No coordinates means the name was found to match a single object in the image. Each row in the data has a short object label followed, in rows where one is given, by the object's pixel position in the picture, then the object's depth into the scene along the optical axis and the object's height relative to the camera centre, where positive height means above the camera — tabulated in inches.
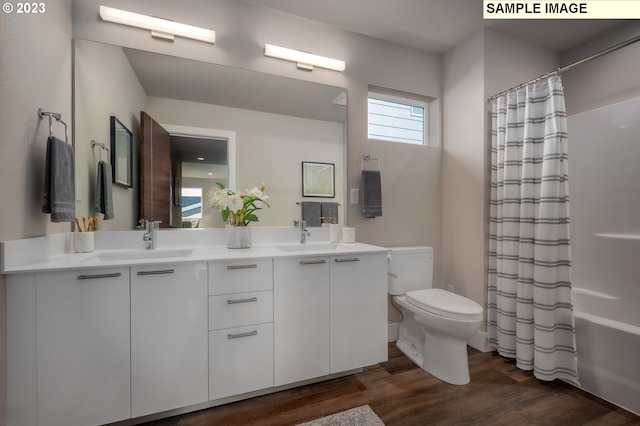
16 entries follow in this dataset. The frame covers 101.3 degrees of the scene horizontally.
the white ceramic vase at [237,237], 70.1 -6.4
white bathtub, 57.7 -34.9
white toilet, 65.1 -27.3
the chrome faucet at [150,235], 65.8 -5.4
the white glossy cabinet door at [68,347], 43.4 -23.1
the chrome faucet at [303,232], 80.2 -5.9
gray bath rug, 53.4 -42.9
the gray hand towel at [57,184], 48.8 +5.7
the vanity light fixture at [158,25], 62.7 +47.5
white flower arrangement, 69.7 +2.7
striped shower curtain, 67.4 -6.6
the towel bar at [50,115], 50.5 +19.4
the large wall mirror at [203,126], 62.9 +24.4
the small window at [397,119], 95.6 +35.3
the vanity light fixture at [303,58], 76.2 +47.0
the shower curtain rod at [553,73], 55.4 +35.7
